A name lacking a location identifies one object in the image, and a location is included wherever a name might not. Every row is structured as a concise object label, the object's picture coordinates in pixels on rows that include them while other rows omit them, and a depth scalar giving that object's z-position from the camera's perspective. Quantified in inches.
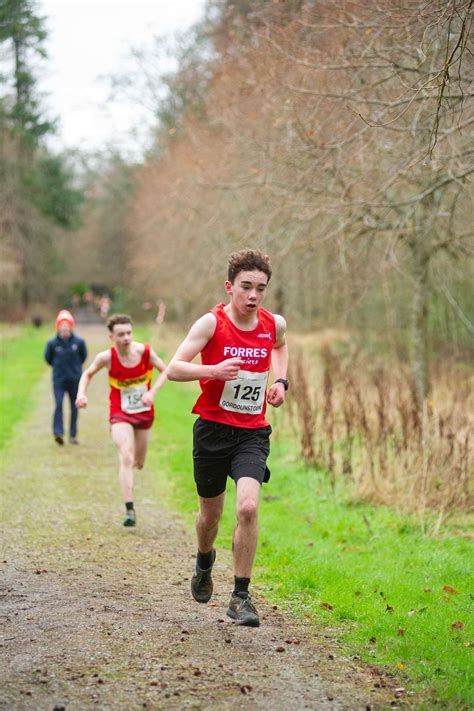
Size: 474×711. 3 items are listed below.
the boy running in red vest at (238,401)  415.5
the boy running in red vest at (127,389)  679.7
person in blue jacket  1074.7
